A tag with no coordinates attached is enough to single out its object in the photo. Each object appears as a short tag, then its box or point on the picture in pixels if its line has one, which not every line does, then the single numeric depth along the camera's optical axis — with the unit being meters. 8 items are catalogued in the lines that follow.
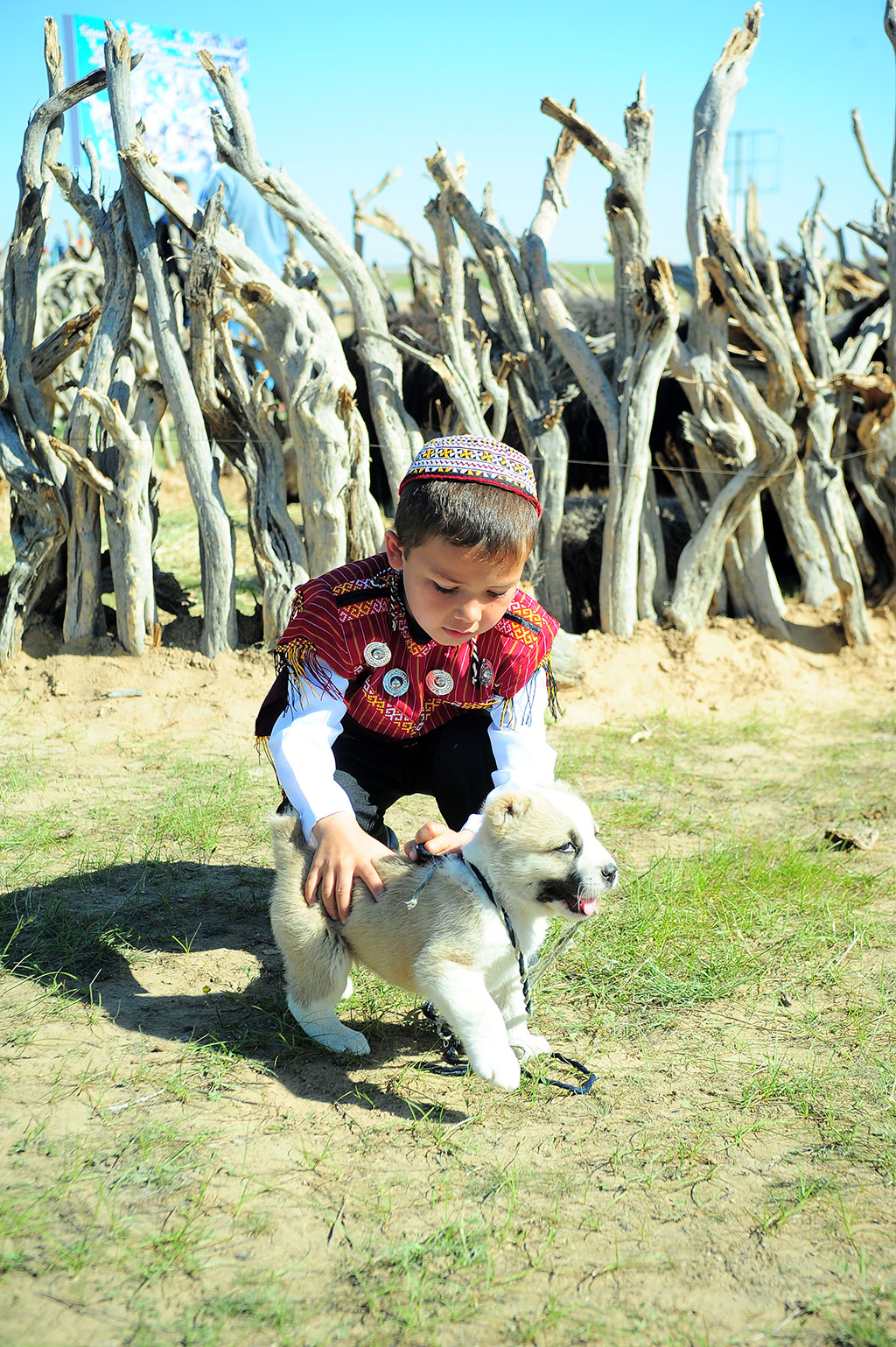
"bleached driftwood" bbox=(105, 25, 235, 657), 5.50
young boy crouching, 2.43
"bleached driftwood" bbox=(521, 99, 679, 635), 5.95
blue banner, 7.54
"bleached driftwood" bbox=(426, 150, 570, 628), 6.14
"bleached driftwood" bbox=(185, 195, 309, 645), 5.59
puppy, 2.28
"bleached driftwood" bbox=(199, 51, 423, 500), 5.70
